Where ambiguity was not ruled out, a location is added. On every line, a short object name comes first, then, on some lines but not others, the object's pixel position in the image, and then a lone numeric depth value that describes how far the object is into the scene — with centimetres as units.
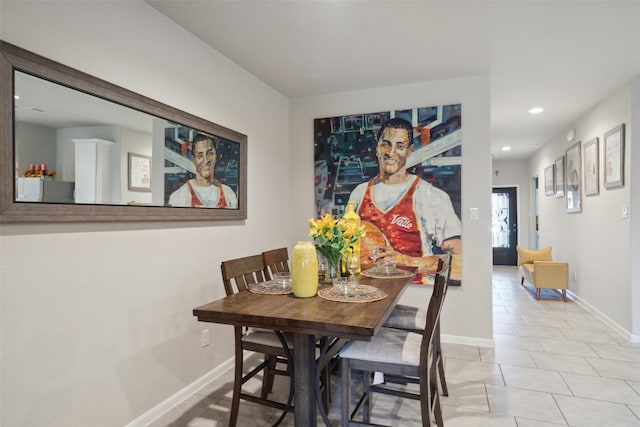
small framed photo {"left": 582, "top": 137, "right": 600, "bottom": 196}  415
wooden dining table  144
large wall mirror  149
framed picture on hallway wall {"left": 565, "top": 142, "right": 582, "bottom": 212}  477
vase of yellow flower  204
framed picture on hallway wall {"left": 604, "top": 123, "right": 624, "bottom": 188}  353
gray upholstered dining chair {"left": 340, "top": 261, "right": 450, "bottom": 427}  168
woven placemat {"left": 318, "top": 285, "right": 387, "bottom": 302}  179
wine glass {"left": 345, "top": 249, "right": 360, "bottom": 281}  224
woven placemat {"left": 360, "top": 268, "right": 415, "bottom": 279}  245
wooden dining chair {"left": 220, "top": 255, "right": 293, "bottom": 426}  192
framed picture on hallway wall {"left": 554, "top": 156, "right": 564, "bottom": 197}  550
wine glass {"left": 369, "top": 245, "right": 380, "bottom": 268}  358
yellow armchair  498
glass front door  841
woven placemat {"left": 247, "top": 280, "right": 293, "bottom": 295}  198
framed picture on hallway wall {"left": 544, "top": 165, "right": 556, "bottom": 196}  604
